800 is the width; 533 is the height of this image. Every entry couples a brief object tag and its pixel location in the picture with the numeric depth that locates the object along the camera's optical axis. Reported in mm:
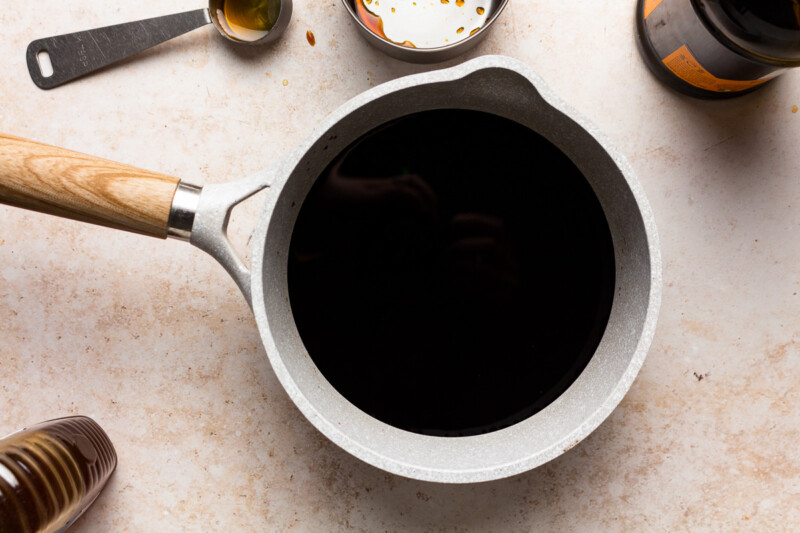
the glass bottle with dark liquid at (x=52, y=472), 571
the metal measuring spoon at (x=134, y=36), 694
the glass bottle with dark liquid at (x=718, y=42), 536
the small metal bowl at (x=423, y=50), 635
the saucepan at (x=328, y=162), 517
